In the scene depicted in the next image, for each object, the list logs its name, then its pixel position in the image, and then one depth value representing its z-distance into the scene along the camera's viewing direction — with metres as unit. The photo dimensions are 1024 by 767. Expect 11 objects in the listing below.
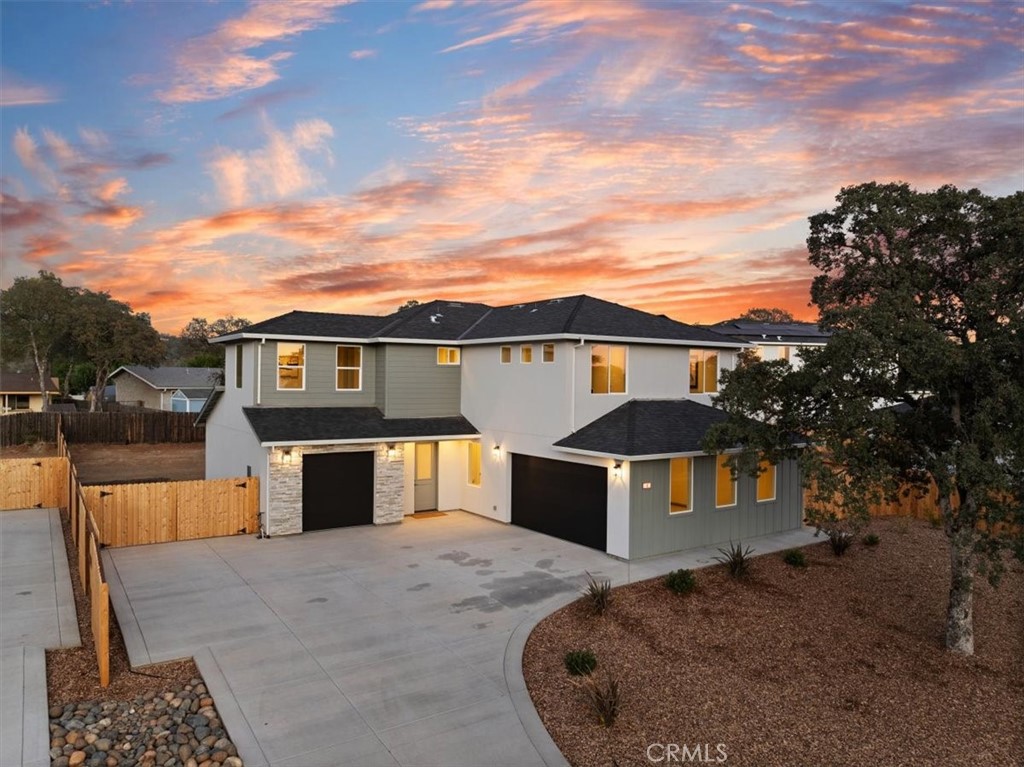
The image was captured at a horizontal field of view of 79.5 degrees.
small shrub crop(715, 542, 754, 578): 12.38
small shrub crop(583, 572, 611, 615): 10.30
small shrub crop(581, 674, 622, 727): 6.76
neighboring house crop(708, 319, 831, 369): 27.56
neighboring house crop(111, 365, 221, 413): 46.69
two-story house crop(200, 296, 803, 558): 14.69
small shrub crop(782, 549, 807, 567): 13.31
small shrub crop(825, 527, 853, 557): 14.19
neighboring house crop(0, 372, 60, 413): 53.75
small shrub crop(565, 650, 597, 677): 7.96
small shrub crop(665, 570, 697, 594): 11.45
